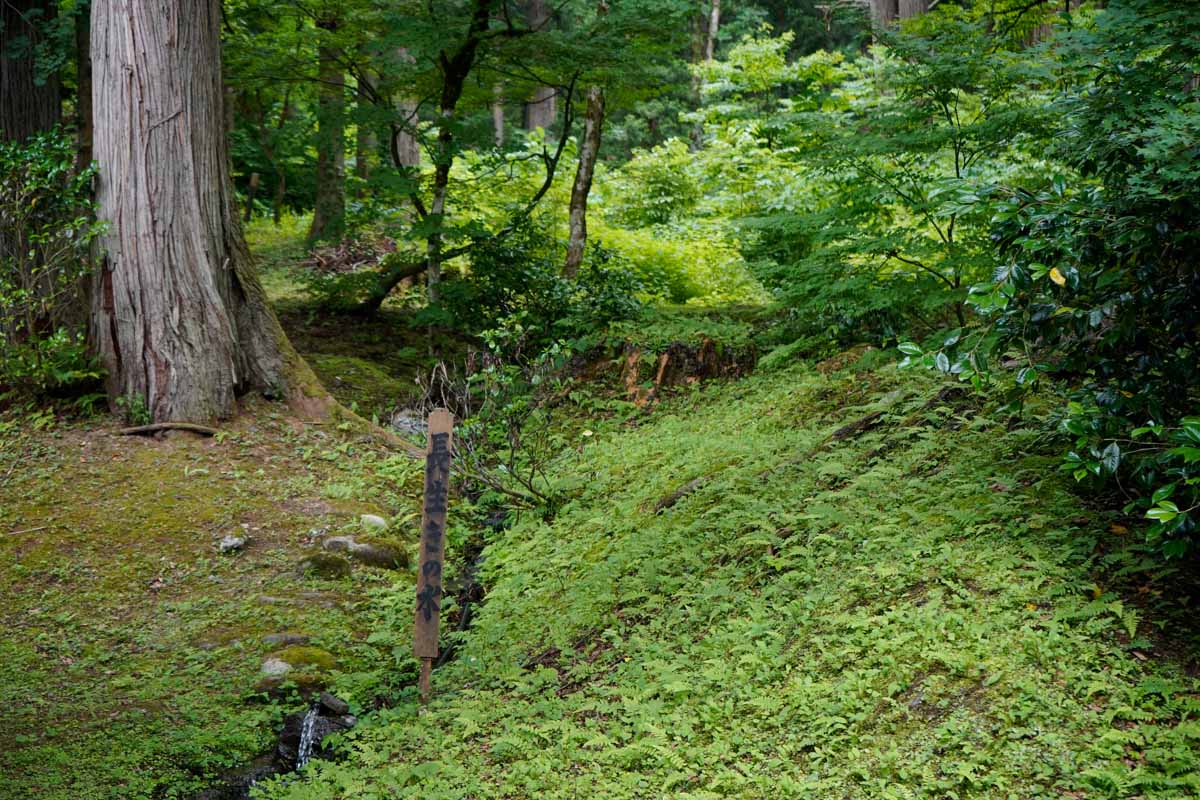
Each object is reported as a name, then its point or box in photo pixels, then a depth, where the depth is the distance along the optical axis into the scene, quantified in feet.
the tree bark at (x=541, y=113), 82.02
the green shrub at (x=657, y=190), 59.21
